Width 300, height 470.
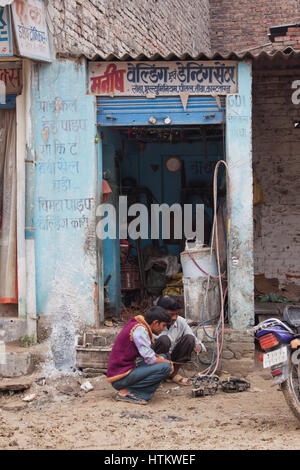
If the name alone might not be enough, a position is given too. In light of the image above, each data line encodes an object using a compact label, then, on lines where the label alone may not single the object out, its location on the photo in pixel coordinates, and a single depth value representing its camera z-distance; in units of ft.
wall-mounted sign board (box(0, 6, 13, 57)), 21.68
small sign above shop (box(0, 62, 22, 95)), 23.90
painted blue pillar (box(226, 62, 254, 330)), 23.41
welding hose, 22.48
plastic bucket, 24.43
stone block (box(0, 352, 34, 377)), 22.24
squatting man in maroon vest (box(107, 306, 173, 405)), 19.08
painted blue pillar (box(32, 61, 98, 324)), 23.71
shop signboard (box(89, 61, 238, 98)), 23.57
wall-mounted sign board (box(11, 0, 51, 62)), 21.90
